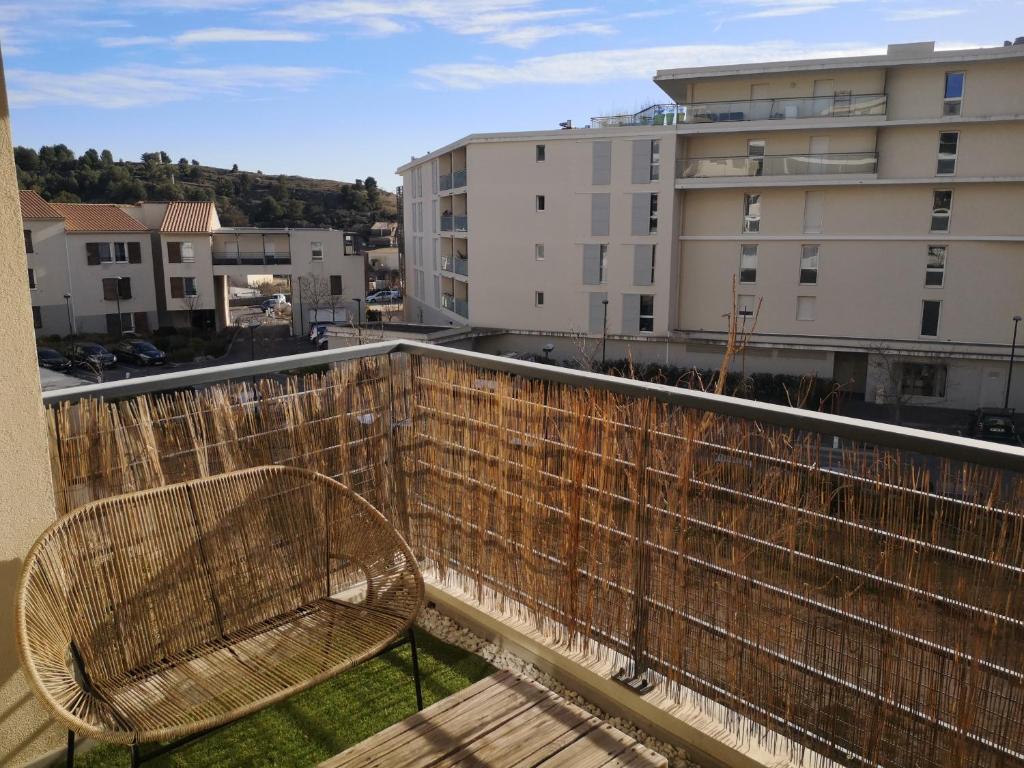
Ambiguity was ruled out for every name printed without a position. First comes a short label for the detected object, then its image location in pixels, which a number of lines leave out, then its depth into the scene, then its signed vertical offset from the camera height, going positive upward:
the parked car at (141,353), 27.70 -3.47
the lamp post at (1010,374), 21.61 -3.34
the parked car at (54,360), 23.84 -3.24
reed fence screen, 1.67 -0.76
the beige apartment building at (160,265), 29.88 -0.26
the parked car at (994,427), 18.81 -4.23
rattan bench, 1.77 -0.95
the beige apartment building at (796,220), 22.36 +1.19
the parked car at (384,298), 46.72 -2.44
